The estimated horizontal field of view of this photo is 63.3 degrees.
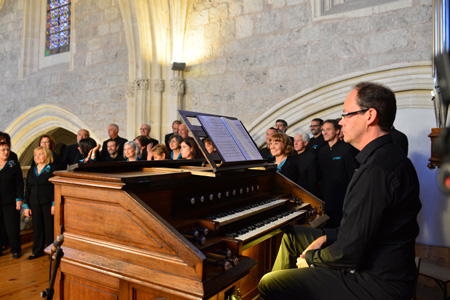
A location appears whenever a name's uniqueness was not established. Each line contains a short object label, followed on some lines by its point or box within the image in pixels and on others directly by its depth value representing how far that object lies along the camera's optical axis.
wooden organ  1.86
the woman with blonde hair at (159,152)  4.98
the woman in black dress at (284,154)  4.06
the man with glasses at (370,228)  1.78
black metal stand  1.93
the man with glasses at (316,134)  5.61
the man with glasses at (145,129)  7.70
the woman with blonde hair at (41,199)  4.88
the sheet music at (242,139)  2.93
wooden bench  2.89
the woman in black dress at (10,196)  4.98
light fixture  7.88
